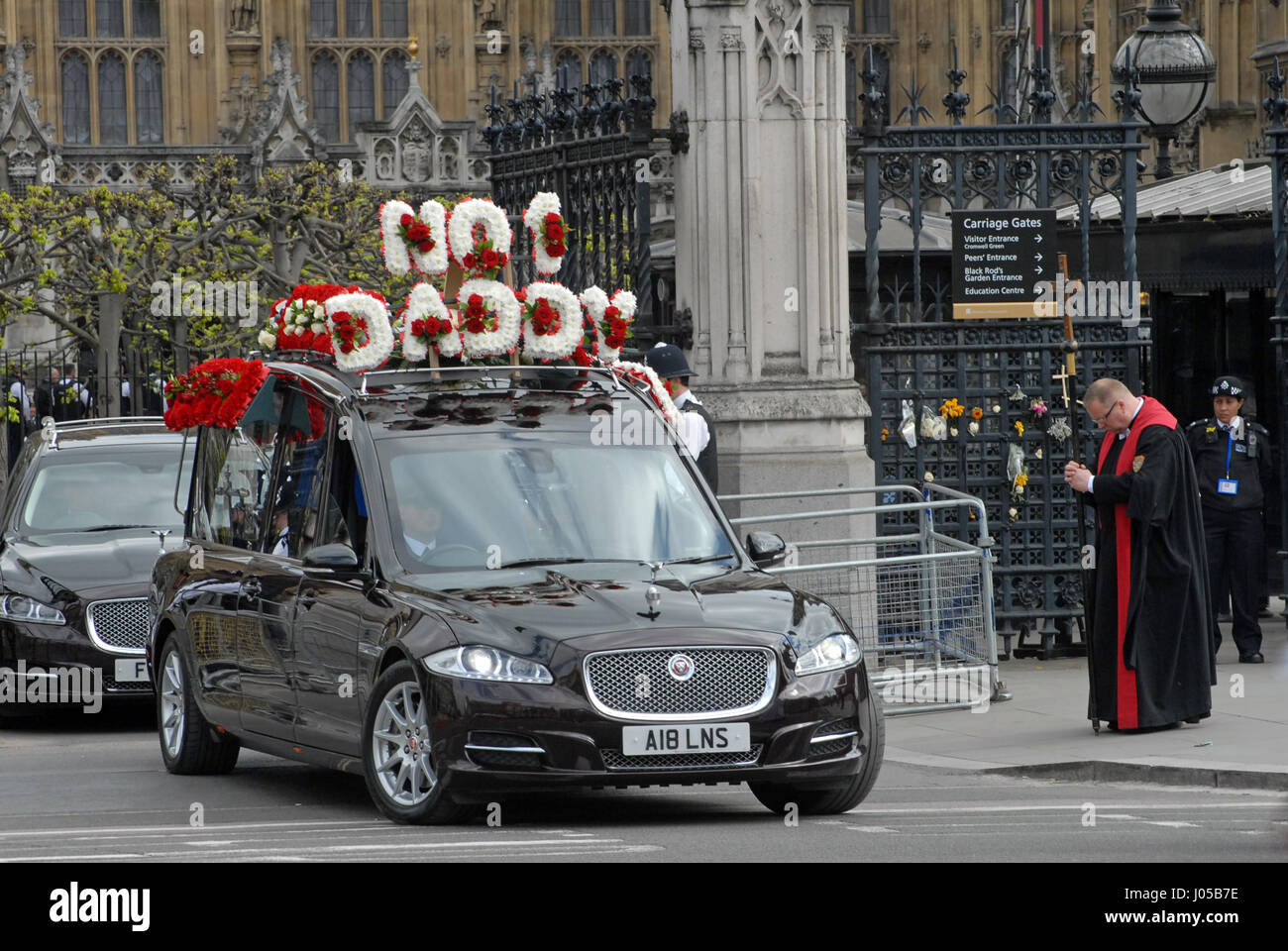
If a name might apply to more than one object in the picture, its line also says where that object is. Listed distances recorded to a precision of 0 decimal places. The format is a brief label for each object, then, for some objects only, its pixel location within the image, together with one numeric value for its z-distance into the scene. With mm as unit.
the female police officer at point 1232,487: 15586
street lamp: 19781
